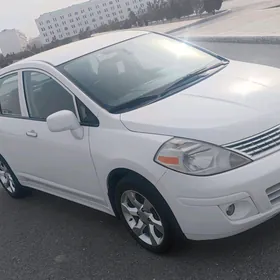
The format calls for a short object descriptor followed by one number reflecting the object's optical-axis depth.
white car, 2.33
